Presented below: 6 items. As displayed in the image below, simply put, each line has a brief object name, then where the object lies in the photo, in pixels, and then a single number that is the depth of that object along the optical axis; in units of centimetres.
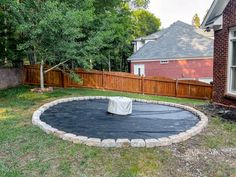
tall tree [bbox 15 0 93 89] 662
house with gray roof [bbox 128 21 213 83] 1586
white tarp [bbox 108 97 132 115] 486
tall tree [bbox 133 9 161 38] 3045
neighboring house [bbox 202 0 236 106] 547
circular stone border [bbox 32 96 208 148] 326
